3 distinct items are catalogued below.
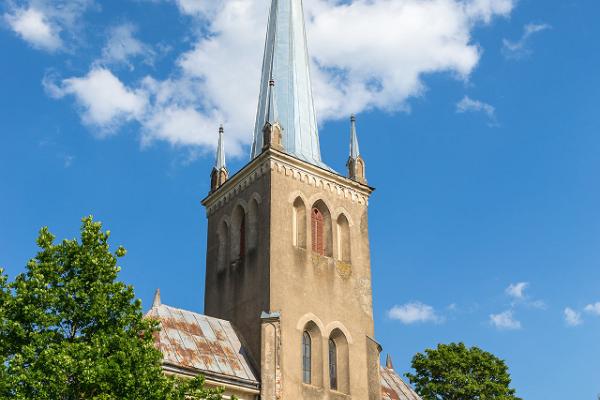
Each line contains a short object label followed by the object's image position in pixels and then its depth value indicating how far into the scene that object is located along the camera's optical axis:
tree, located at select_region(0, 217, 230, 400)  19.28
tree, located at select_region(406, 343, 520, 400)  41.19
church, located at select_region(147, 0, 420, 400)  28.92
